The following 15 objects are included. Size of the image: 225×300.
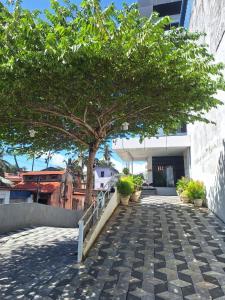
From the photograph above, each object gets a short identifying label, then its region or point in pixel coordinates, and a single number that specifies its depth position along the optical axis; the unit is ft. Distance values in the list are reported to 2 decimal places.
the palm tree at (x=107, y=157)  176.61
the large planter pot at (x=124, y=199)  42.60
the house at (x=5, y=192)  78.89
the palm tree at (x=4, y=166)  91.25
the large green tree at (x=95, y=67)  17.83
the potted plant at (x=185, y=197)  44.17
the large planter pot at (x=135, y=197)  46.28
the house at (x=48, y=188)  90.77
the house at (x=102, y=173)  156.93
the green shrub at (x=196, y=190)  41.86
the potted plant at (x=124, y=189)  42.22
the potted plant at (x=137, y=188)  46.32
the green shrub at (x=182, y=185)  47.35
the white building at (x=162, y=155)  63.72
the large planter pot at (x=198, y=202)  41.29
